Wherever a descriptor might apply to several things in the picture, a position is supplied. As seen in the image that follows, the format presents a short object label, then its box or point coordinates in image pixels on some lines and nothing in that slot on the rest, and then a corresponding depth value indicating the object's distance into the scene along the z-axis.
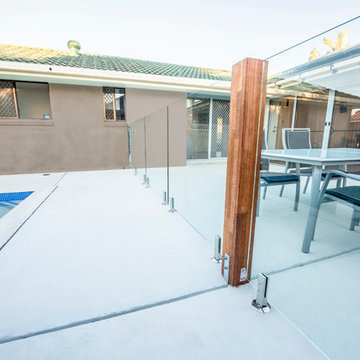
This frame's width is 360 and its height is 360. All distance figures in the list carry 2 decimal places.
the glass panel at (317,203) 0.87
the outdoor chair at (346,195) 1.37
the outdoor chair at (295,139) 2.46
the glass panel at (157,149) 2.66
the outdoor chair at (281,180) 1.75
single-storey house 4.42
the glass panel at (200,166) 1.54
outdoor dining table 1.43
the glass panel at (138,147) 3.82
